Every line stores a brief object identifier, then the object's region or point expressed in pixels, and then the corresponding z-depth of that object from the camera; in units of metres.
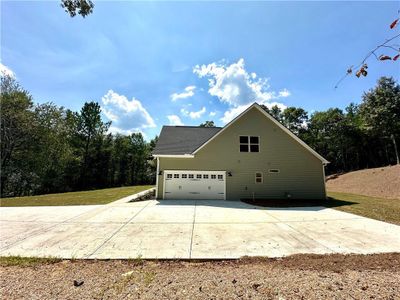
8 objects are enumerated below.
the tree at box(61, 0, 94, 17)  4.16
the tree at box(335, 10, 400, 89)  1.79
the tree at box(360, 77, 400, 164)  29.44
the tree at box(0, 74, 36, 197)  23.34
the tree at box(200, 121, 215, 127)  41.12
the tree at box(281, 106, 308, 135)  38.56
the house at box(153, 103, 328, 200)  15.03
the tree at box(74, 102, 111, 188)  34.81
